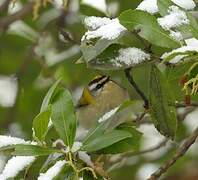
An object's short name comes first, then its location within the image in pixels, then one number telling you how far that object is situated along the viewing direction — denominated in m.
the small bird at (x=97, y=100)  3.19
